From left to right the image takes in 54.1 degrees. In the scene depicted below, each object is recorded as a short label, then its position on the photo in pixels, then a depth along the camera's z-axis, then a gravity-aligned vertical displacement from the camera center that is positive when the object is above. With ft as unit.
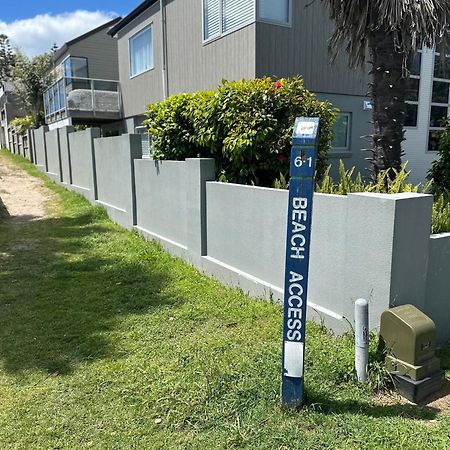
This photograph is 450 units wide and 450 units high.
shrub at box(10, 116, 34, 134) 86.32 +4.15
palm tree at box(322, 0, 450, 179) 16.10 +3.79
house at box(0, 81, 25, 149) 119.46 +9.39
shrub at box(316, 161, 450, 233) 13.34 -1.52
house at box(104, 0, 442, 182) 30.55 +6.50
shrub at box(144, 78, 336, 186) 18.22 +0.79
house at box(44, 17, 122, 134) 55.57 +7.60
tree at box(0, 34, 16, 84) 172.76 +35.43
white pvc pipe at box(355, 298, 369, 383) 10.10 -4.42
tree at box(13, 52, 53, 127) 77.25 +11.44
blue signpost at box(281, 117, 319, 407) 8.76 -2.25
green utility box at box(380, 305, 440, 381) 9.99 -4.57
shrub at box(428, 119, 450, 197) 20.19 -1.15
